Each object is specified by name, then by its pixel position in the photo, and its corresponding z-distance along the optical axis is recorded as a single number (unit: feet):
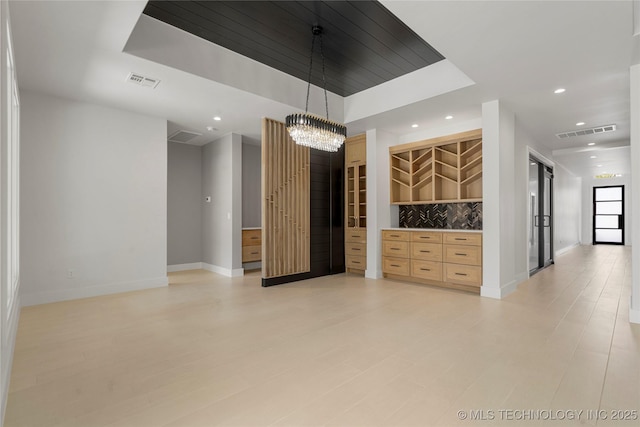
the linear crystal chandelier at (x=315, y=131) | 13.22
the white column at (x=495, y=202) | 15.15
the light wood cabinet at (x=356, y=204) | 21.24
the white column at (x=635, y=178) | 11.51
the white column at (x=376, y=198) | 20.07
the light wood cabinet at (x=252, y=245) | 22.79
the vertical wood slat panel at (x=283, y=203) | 18.04
